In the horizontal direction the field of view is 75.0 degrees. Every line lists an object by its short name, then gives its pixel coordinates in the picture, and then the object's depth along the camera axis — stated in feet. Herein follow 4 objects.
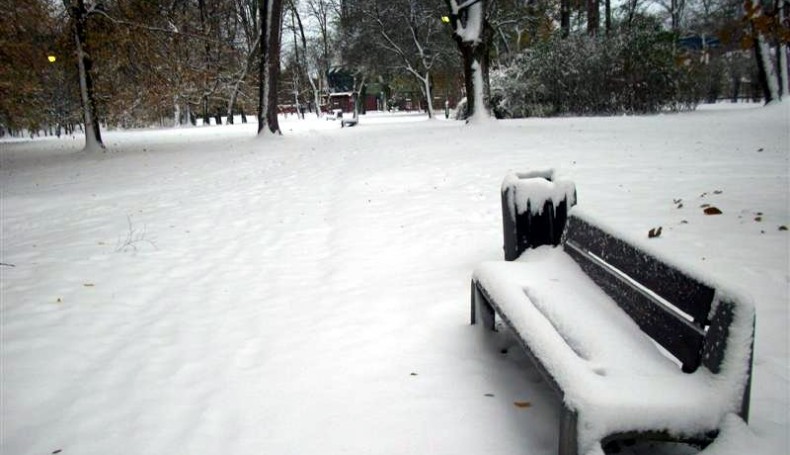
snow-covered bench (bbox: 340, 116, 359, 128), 104.47
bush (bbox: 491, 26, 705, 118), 69.87
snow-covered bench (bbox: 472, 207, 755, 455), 5.90
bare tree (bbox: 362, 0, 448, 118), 101.04
